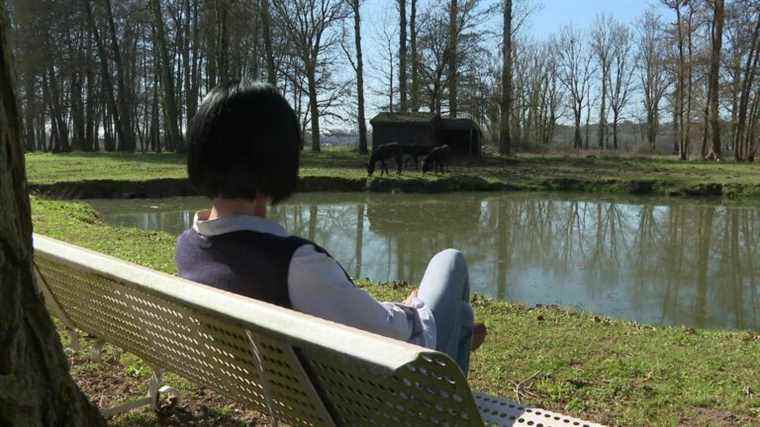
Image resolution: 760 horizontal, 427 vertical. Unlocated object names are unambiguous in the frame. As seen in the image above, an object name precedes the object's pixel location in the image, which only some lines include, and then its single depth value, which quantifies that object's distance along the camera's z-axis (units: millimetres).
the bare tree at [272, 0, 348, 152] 32719
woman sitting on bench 1667
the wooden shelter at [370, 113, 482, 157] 26000
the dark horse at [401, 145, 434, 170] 21277
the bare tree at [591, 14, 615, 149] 52562
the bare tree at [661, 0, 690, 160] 33688
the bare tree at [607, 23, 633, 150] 52562
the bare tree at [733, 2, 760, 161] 30500
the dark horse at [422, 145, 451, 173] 20509
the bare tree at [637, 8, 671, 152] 49594
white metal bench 1233
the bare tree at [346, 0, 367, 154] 32406
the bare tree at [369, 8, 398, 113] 35797
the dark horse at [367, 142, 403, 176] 20047
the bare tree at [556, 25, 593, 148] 53375
